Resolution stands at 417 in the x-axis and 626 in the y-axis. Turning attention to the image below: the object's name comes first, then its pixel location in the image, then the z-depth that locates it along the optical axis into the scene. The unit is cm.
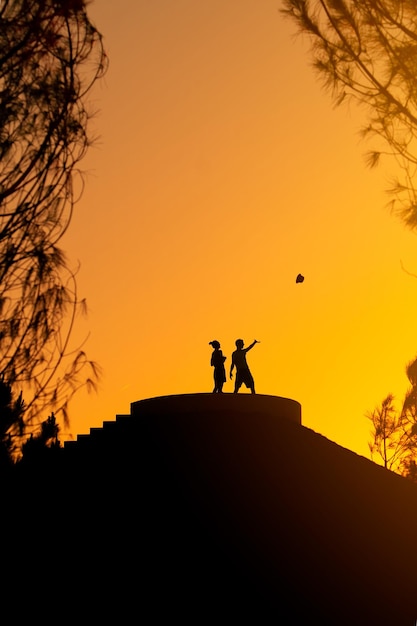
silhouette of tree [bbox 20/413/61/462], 2196
